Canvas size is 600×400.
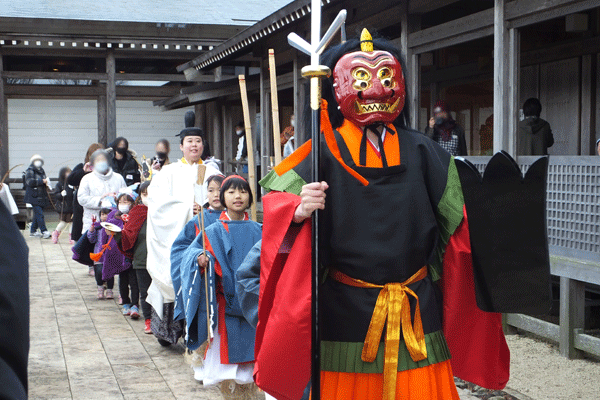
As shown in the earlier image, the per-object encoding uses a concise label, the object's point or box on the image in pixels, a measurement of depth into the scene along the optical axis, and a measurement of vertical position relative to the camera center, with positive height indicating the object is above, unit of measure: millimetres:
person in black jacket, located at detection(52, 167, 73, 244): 14662 -434
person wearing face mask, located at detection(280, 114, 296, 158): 11578 +703
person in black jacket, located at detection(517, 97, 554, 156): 8562 +510
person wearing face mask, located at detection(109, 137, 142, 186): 11391 +274
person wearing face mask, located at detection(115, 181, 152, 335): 7551 -668
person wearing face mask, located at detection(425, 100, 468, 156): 8875 +552
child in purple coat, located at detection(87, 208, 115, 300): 8891 -807
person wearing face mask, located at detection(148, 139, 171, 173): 9836 +368
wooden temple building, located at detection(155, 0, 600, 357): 6082 +1390
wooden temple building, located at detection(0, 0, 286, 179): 17125 +2919
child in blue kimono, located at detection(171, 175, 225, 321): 5430 -451
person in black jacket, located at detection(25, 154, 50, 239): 15969 -282
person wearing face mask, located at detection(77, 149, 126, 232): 9805 -99
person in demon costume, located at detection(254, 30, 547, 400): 2699 -331
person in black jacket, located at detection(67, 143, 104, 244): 10992 -49
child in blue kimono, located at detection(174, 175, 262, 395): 4887 -793
